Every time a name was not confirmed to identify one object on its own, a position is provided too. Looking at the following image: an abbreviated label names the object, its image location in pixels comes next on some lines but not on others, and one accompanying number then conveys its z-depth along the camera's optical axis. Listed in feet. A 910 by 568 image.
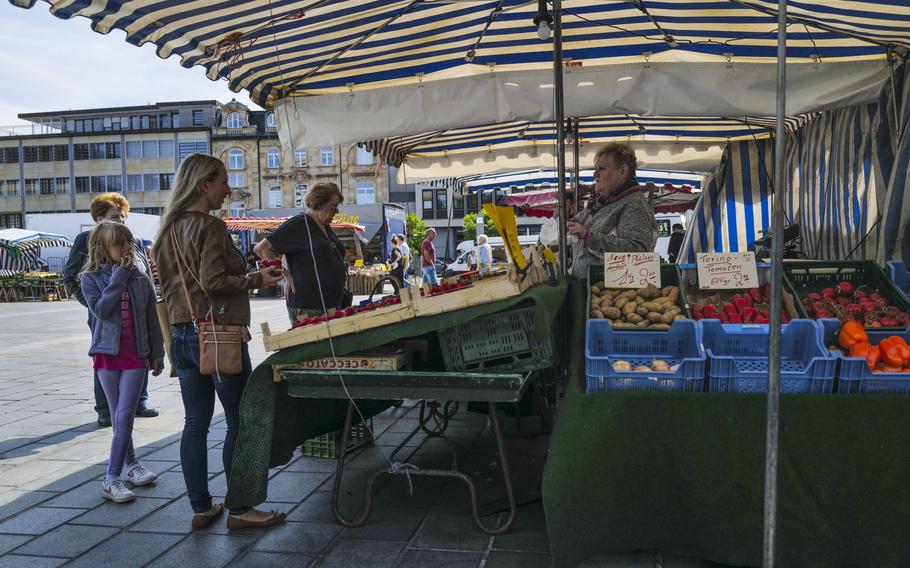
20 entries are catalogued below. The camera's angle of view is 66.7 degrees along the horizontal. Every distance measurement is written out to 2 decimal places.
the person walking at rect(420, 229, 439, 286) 56.13
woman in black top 14.85
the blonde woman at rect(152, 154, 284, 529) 10.68
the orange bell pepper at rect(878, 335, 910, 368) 9.25
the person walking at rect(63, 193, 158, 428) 16.40
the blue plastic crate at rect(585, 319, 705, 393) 9.42
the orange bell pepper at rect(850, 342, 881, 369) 9.21
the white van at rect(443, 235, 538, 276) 70.02
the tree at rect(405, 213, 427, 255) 154.81
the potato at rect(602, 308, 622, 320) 10.96
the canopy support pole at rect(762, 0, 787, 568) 6.21
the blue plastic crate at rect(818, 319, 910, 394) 9.09
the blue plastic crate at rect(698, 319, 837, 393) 9.27
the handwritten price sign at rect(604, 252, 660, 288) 12.03
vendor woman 13.20
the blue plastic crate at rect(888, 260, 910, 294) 12.71
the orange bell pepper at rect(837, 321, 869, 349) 9.66
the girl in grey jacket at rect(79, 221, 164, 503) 13.05
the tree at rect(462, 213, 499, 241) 159.69
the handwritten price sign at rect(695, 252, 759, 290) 12.19
